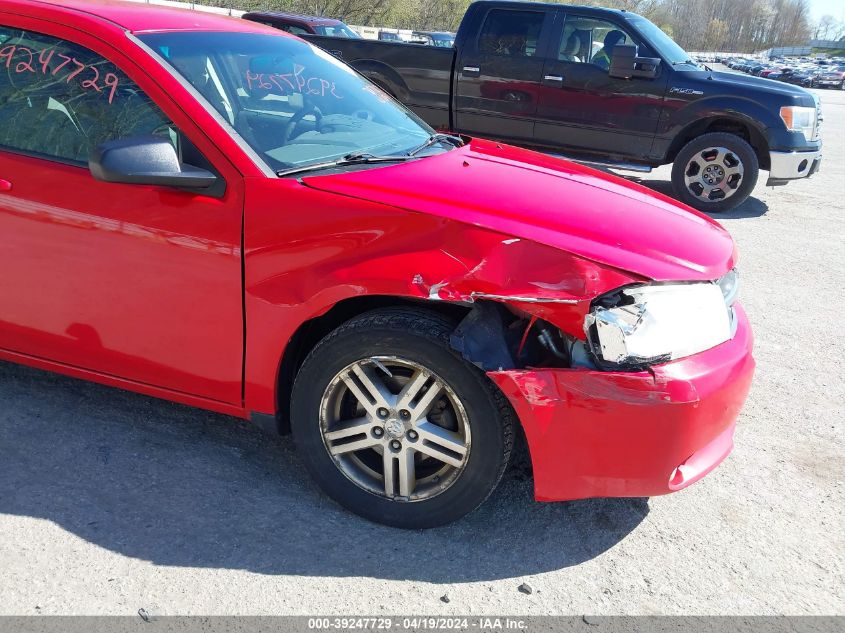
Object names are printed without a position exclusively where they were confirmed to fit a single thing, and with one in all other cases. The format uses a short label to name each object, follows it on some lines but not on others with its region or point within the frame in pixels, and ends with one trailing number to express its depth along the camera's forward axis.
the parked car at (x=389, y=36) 27.70
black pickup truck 8.39
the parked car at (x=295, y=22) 13.13
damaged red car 2.47
